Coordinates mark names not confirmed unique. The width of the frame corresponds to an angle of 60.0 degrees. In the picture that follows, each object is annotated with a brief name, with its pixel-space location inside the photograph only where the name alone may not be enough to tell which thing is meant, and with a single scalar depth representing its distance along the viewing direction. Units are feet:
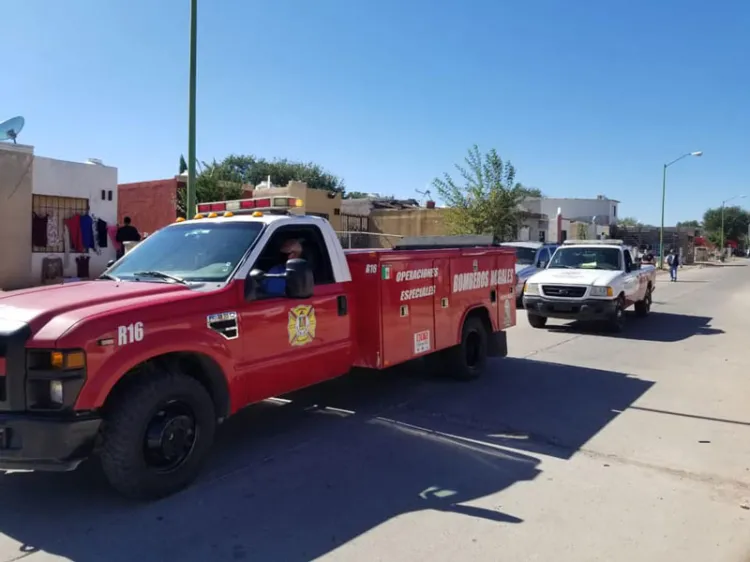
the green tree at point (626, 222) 296.38
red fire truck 12.59
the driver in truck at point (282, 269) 16.42
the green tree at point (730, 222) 397.19
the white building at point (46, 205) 50.39
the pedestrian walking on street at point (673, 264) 108.78
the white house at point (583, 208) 261.87
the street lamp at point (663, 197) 151.64
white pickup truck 41.83
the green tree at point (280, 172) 192.34
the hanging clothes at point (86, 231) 55.98
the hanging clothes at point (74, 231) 55.67
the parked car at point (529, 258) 59.47
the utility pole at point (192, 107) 36.24
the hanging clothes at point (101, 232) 57.31
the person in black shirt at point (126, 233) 52.70
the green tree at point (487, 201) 94.79
